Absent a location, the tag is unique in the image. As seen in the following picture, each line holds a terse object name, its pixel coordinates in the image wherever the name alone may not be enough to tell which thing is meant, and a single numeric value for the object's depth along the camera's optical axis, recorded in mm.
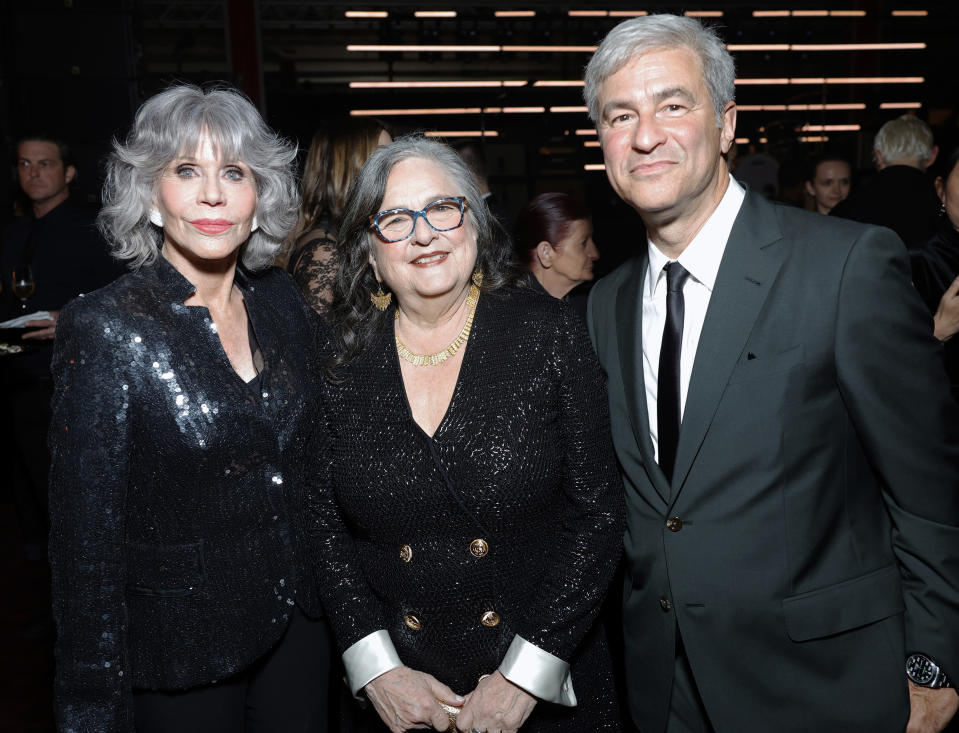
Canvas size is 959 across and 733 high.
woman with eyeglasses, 1604
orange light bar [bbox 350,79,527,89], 11570
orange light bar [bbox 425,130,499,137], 11469
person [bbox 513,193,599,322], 3562
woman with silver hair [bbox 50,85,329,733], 1450
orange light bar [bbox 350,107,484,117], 11556
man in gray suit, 1385
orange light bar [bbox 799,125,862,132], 11367
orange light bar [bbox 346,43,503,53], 11102
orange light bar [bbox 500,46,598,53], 11344
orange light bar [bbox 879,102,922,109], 11511
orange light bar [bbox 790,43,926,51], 11625
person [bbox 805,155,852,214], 5160
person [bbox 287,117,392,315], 2713
